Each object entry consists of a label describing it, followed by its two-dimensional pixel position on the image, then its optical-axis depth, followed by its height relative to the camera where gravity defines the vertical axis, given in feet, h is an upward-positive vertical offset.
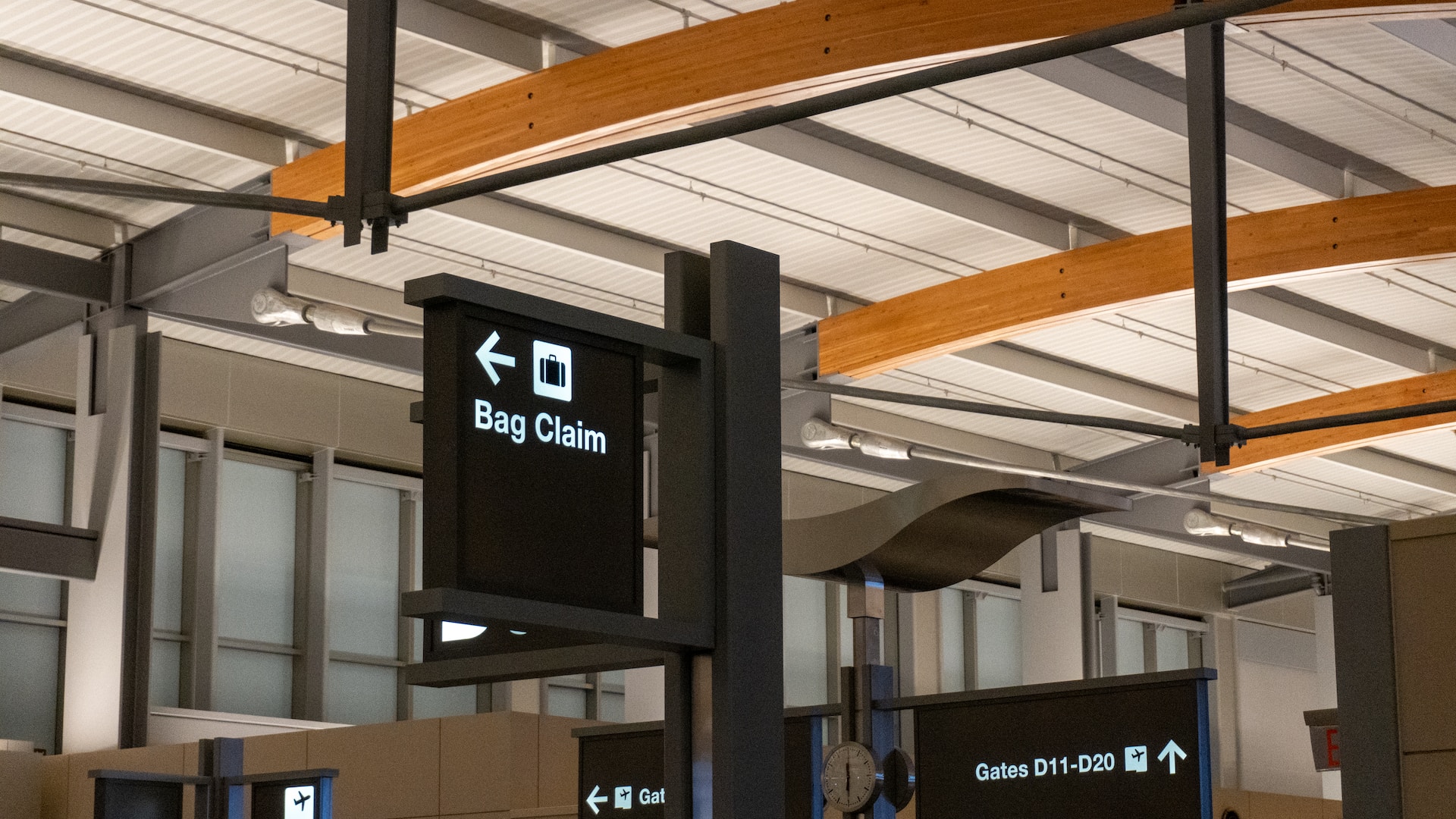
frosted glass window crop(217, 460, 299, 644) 57.82 +5.51
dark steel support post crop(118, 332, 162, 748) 49.21 +5.11
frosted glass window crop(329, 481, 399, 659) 60.75 +5.22
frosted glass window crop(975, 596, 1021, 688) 79.20 +3.70
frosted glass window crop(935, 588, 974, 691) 77.41 +3.82
